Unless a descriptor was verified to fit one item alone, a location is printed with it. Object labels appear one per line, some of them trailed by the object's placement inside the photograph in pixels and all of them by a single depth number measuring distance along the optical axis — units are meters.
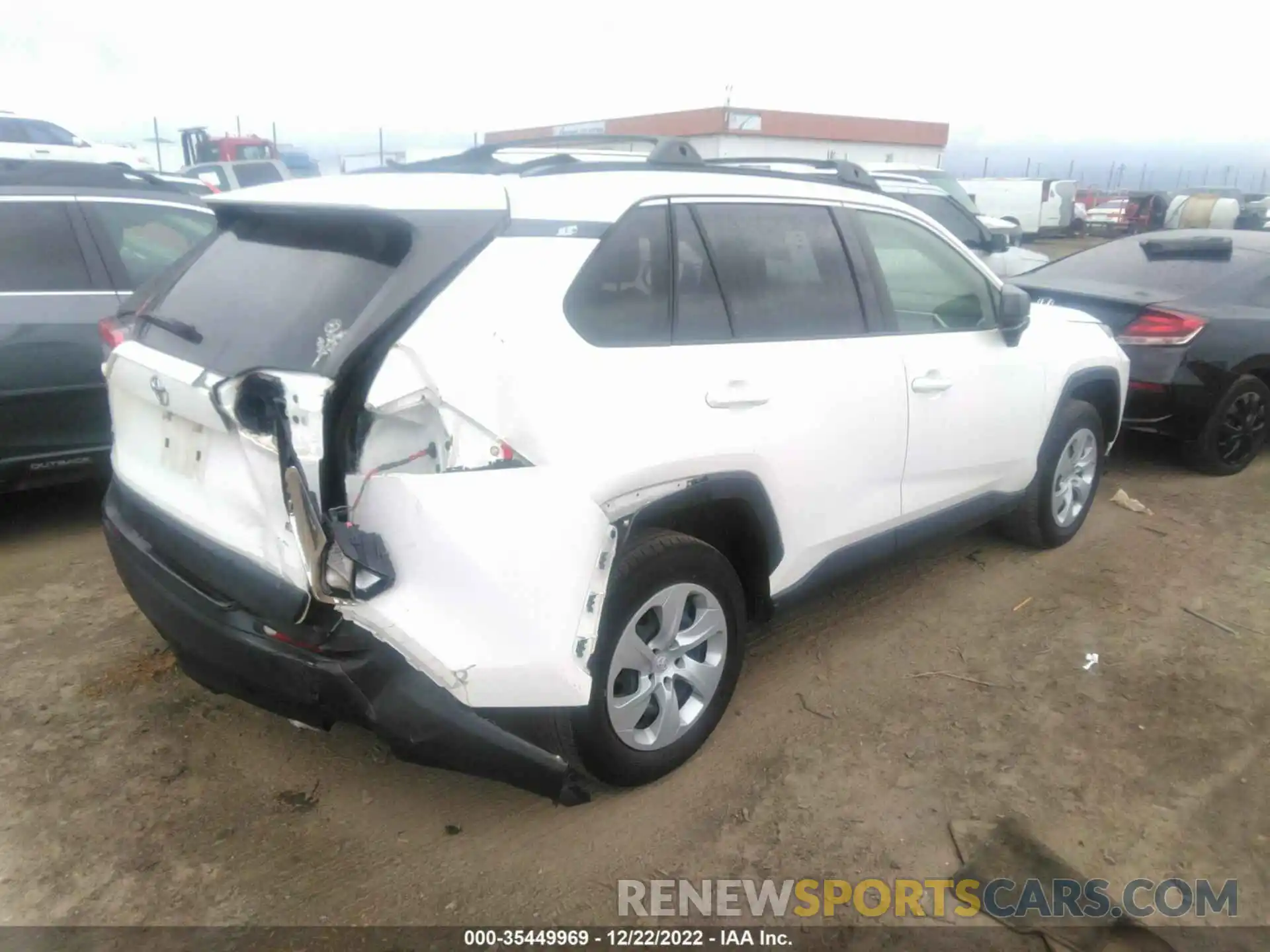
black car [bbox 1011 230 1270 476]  5.56
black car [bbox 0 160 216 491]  4.35
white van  25.12
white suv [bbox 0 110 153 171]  14.52
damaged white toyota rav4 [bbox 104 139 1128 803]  2.22
